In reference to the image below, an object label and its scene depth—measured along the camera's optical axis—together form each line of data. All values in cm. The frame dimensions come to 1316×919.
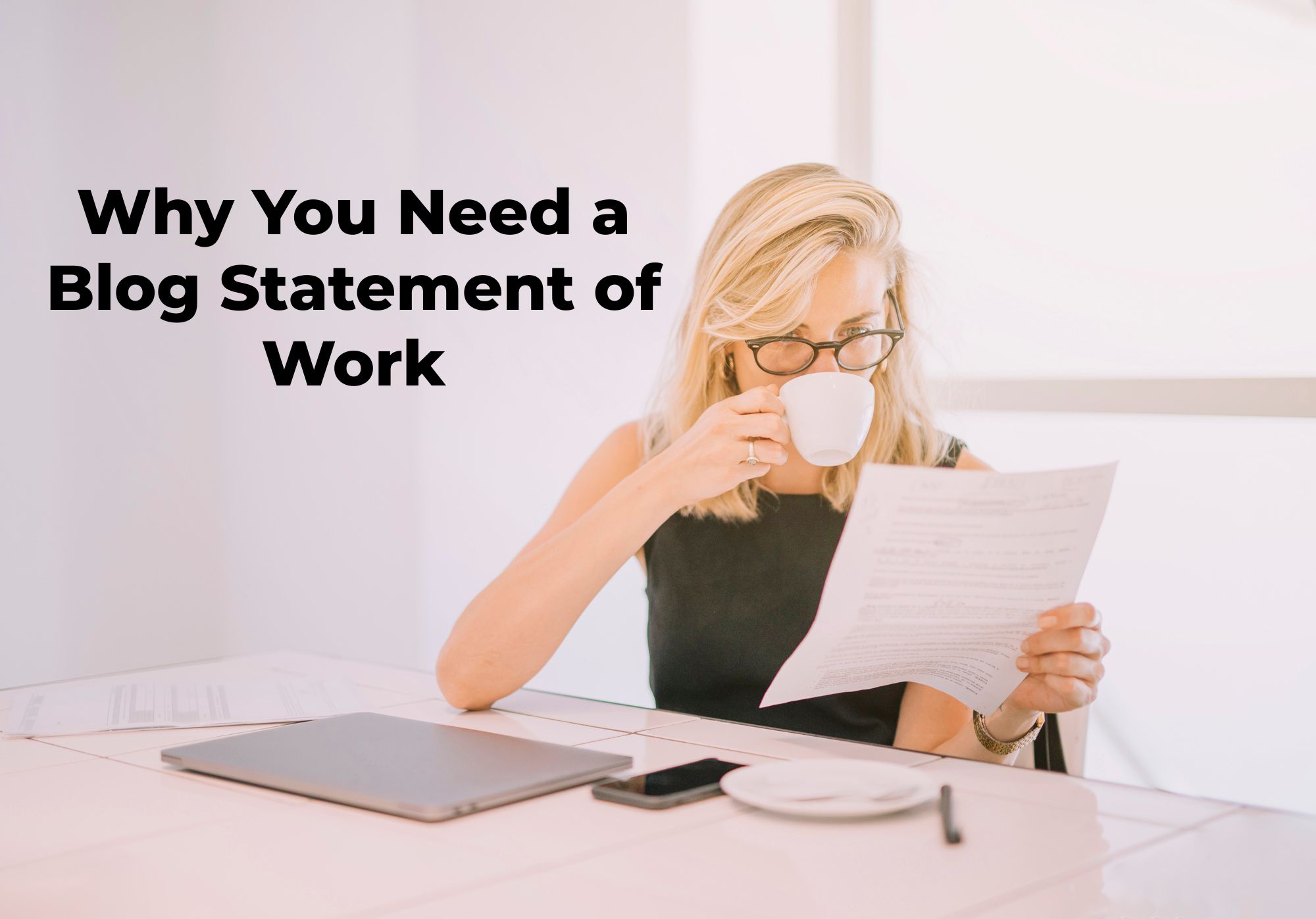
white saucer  74
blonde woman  121
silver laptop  78
